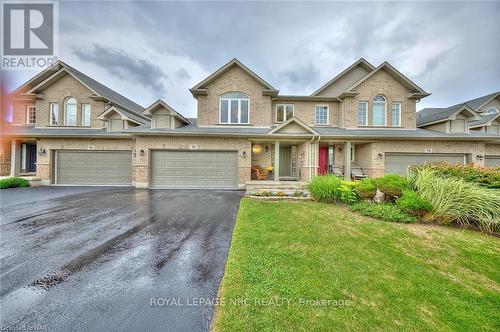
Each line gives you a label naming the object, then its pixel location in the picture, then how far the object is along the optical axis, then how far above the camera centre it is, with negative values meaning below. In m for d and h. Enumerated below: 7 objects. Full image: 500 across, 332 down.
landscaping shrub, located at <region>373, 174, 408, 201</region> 7.40 -0.73
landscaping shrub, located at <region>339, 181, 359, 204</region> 8.20 -1.16
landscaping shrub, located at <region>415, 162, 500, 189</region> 6.46 -0.21
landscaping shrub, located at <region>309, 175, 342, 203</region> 8.60 -1.01
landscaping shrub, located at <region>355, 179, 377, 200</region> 7.93 -0.95
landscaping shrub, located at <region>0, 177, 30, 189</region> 11.42 -1.05
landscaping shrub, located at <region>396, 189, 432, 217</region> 6.29 -1.24
